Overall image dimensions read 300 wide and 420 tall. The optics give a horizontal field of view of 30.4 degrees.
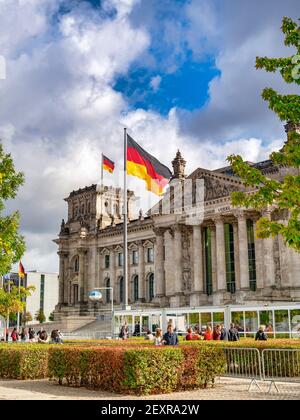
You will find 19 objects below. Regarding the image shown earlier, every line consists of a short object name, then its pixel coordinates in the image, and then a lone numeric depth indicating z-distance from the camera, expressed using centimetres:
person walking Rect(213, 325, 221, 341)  3018
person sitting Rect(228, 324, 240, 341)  2878
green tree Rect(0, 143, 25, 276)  2530
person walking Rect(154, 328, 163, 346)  2375
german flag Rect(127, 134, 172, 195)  3784
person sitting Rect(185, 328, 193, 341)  2939
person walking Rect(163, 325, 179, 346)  2198
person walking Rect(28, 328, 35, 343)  5135
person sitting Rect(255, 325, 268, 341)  2710
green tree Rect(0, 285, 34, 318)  2544
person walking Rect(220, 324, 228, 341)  2958
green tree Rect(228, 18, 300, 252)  1844
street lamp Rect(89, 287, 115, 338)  6366
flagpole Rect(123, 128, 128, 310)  3437
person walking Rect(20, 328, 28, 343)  5570
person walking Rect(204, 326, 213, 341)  3033
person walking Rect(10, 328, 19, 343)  4925
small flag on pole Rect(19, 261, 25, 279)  6588
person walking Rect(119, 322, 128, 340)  4329
